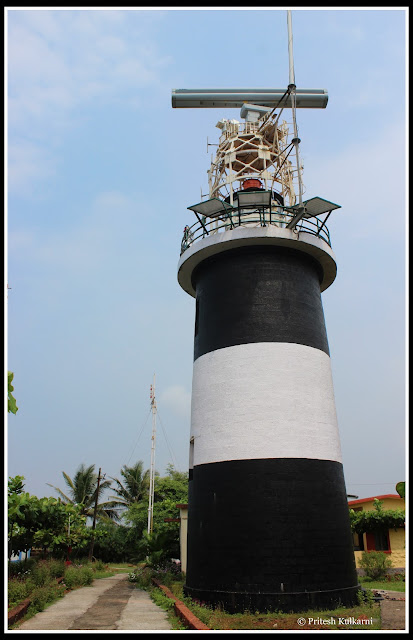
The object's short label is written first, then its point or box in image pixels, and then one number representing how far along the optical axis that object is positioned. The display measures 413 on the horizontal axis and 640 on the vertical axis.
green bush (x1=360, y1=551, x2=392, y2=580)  20.05
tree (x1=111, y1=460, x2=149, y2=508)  44.78
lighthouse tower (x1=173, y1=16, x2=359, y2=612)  11.59
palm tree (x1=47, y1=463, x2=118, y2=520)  43.03
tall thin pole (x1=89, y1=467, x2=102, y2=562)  33.78
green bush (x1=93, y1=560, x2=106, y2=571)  28.58
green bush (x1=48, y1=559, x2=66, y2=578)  18.27
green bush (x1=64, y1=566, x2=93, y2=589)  18.80
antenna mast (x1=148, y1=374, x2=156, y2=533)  30.99
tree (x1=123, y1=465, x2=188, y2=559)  37.25
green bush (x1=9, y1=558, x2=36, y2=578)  16.19
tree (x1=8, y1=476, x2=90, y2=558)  18.47
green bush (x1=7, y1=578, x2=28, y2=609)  12.12
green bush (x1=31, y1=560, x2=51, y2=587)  15.72
